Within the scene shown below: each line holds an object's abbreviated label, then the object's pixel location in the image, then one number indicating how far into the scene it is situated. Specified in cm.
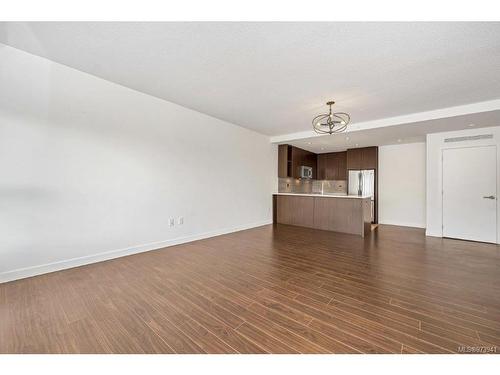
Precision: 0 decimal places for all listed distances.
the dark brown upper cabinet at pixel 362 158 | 683
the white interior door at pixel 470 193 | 446
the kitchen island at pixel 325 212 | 511
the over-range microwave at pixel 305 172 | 730
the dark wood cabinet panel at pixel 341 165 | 765
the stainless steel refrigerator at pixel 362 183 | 688
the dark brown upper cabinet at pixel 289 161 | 674
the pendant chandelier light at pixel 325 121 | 381
